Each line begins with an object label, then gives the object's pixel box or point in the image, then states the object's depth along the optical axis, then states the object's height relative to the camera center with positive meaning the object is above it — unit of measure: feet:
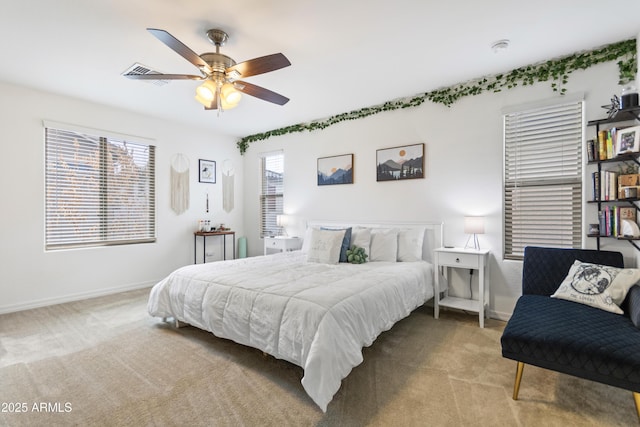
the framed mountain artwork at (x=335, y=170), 15.03 +2.03
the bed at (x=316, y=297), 6.19 -2.15
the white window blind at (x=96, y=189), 12.90 +0.95
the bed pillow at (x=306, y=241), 13.69 -1.41
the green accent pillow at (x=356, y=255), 11.33 -1.66
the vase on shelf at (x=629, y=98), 7.95 +2.89
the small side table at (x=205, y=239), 17.12 -1.64
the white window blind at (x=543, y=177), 9.96 +1.11
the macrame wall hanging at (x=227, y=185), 18.99 +1.55
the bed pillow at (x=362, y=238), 12.20 -1.10
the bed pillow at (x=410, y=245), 11.87 -1.33
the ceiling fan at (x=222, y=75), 7.73 +3.66
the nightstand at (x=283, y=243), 16.43 -1.76
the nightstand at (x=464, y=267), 10.36 -2.14
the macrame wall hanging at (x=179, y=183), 16.61 +1.49
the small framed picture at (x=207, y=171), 17.75 +2.27
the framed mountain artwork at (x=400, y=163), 12.92 +2.05
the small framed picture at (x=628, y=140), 7.84 +1.81
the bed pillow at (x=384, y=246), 11.89 -1.39
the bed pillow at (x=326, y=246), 11.48 -1.37
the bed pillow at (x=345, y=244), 11.71 -1.30
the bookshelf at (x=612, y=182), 8.18 +0.77
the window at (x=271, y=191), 18.38 +1.15
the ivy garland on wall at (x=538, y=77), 9.01 +4.54
